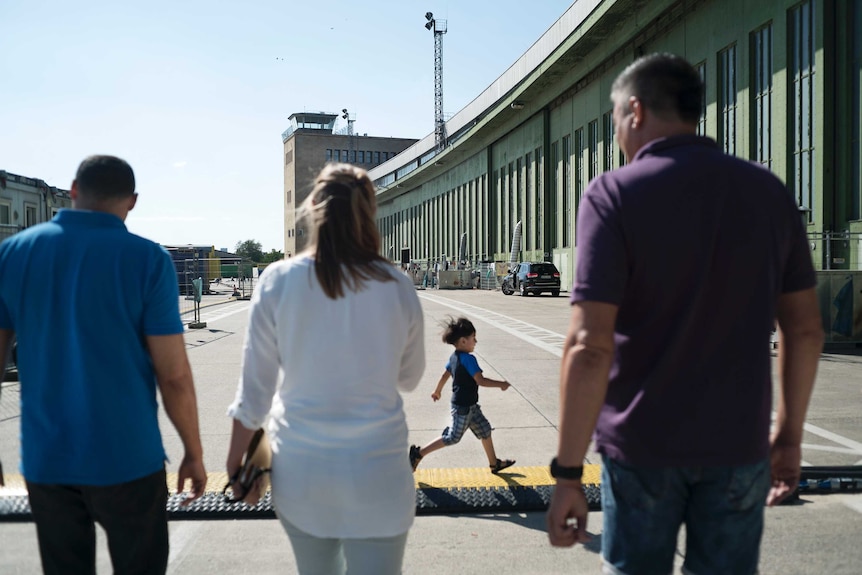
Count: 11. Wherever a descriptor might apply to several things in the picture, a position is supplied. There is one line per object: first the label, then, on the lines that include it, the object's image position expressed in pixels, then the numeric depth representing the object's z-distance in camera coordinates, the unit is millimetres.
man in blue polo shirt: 2469
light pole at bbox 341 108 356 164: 111375
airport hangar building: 21250
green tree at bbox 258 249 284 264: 167825
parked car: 37500
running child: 5570
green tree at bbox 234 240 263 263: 169875
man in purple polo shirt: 2020
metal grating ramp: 4801
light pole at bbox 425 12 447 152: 78125
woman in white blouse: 2244
